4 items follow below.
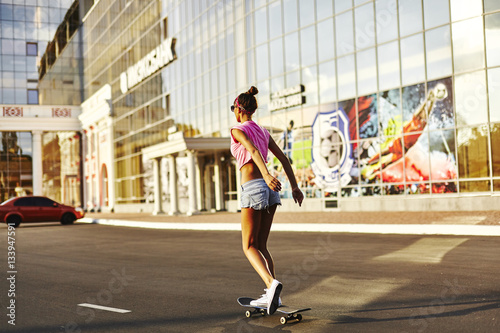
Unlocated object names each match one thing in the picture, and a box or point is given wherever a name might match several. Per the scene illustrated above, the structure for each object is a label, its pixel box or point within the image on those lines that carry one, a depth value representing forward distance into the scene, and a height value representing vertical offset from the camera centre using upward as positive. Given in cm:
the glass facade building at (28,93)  7481 +1245
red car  3102 -90
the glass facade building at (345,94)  2317 +423
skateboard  551 -119
